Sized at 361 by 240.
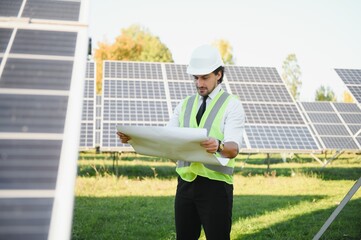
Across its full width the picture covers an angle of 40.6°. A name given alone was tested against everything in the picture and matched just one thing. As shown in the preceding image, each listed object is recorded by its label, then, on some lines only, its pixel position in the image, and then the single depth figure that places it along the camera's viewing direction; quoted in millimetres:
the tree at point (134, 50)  43750
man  3660
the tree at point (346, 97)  53000
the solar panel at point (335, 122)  15672
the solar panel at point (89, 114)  13759
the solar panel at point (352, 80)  12349
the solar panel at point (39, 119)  1774
